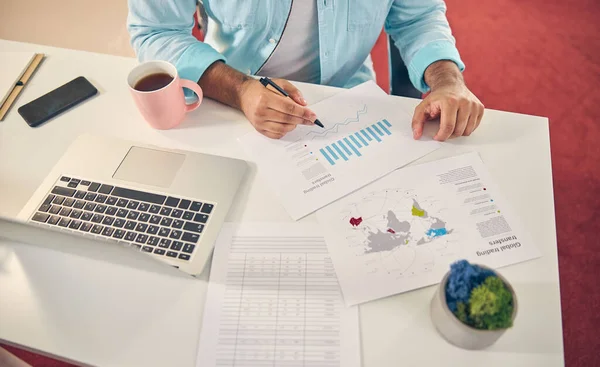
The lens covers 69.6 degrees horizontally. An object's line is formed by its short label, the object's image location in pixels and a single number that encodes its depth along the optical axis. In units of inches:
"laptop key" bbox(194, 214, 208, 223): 26.7
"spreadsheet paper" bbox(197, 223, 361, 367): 22.6
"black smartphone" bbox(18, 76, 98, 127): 31.8
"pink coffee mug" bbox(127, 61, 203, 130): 28.5
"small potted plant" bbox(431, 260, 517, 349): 19.7
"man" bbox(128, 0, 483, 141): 31.0
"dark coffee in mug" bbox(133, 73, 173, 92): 29.8
